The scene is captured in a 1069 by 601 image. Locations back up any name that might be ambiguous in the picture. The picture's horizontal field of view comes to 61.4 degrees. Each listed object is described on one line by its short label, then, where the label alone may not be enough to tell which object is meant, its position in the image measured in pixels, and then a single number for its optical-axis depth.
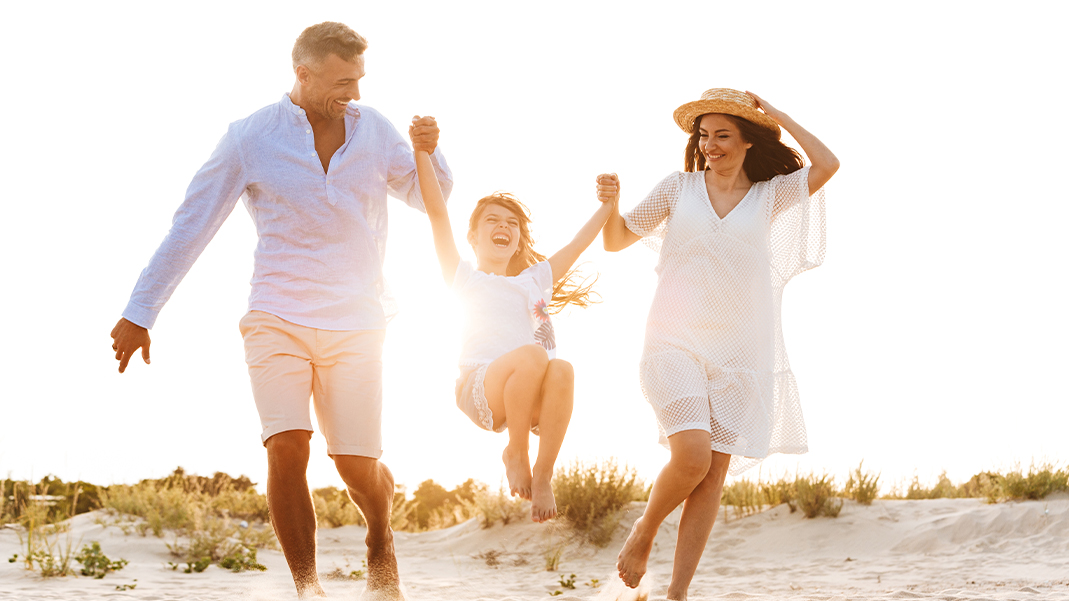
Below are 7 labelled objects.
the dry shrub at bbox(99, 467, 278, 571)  8.66
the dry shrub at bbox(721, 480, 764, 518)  9.45
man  3.89
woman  4.24
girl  4.05
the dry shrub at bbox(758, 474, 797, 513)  9.34
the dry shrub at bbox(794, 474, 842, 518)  9.04
